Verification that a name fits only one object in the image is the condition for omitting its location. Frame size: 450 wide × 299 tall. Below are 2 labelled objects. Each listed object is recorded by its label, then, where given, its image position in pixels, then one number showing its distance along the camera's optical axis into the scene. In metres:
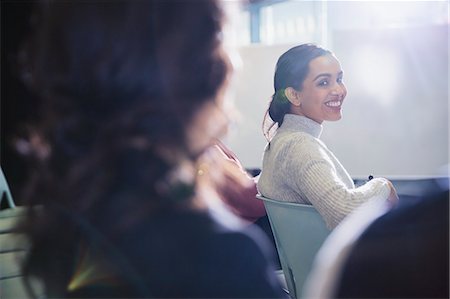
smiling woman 1.37
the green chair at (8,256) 0.76
